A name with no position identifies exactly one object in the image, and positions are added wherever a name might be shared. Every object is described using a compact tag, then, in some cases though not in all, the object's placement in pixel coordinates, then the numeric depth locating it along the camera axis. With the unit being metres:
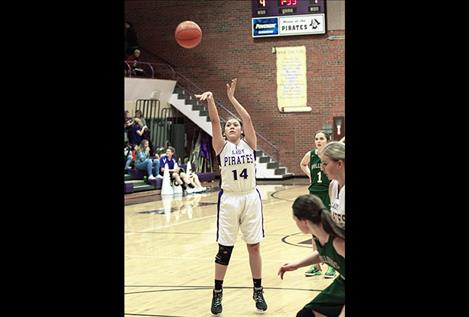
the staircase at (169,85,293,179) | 22.48
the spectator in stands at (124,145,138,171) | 19.47
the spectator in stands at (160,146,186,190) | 18.86
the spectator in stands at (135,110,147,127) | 20.08
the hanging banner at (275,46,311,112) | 22.67
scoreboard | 22.34
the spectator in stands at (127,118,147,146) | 19.59
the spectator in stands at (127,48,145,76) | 22.44
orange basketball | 8.62
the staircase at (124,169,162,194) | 18.07
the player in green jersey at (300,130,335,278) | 8.04
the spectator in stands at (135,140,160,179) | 18.84
